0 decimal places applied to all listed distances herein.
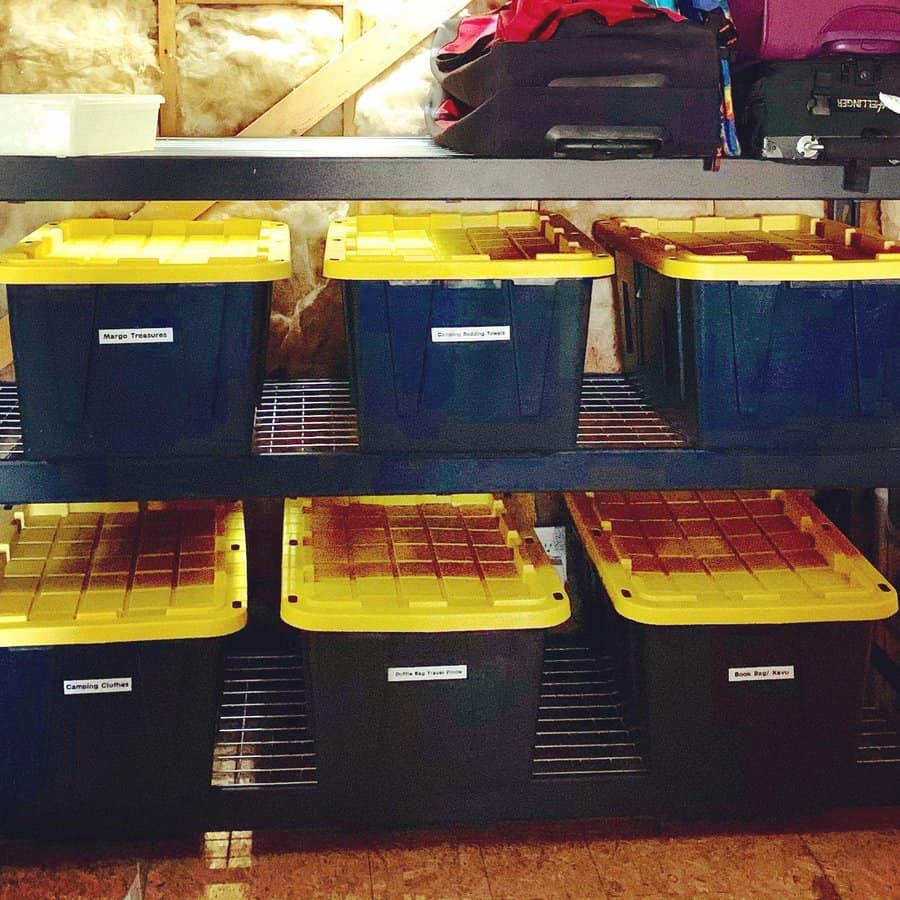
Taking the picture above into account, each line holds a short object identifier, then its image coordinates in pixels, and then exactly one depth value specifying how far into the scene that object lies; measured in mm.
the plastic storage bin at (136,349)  2055
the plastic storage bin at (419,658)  2232
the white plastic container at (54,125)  1921
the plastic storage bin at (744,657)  2303
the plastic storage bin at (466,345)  2111
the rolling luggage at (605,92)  1991
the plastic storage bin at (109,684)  2195
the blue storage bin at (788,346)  2148
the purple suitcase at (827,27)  2074
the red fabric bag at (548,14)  1993
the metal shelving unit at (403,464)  1986
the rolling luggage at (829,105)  2059
